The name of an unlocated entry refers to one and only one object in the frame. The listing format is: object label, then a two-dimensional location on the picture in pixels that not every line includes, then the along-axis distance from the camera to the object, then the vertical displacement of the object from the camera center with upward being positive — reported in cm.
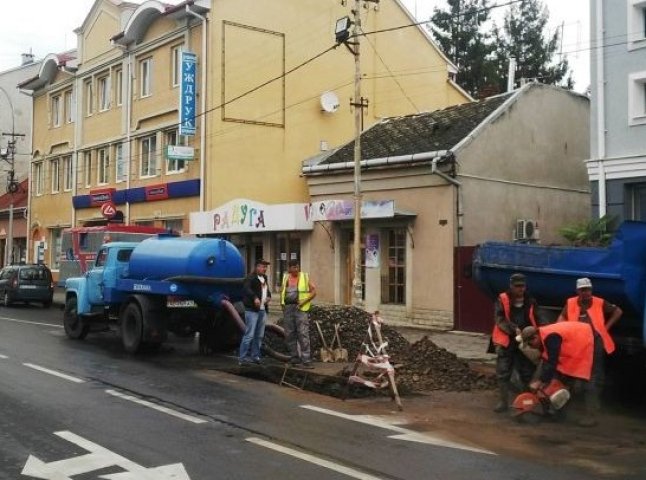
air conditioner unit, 2027 +85
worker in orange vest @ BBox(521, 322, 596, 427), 814 -102
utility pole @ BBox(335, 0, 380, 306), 1742 +287
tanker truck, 1330 -57
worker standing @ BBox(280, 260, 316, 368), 1208 -86
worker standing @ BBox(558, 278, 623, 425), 834 -68
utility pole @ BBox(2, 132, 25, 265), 3875 +285
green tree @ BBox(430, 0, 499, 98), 4603 +1368
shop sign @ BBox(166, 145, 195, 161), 2527 +365
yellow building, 2566 +603
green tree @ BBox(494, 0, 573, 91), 4550 +1327
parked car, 2625 -95
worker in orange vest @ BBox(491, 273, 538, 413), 881 -82
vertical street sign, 2572 +573
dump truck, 882 -13
